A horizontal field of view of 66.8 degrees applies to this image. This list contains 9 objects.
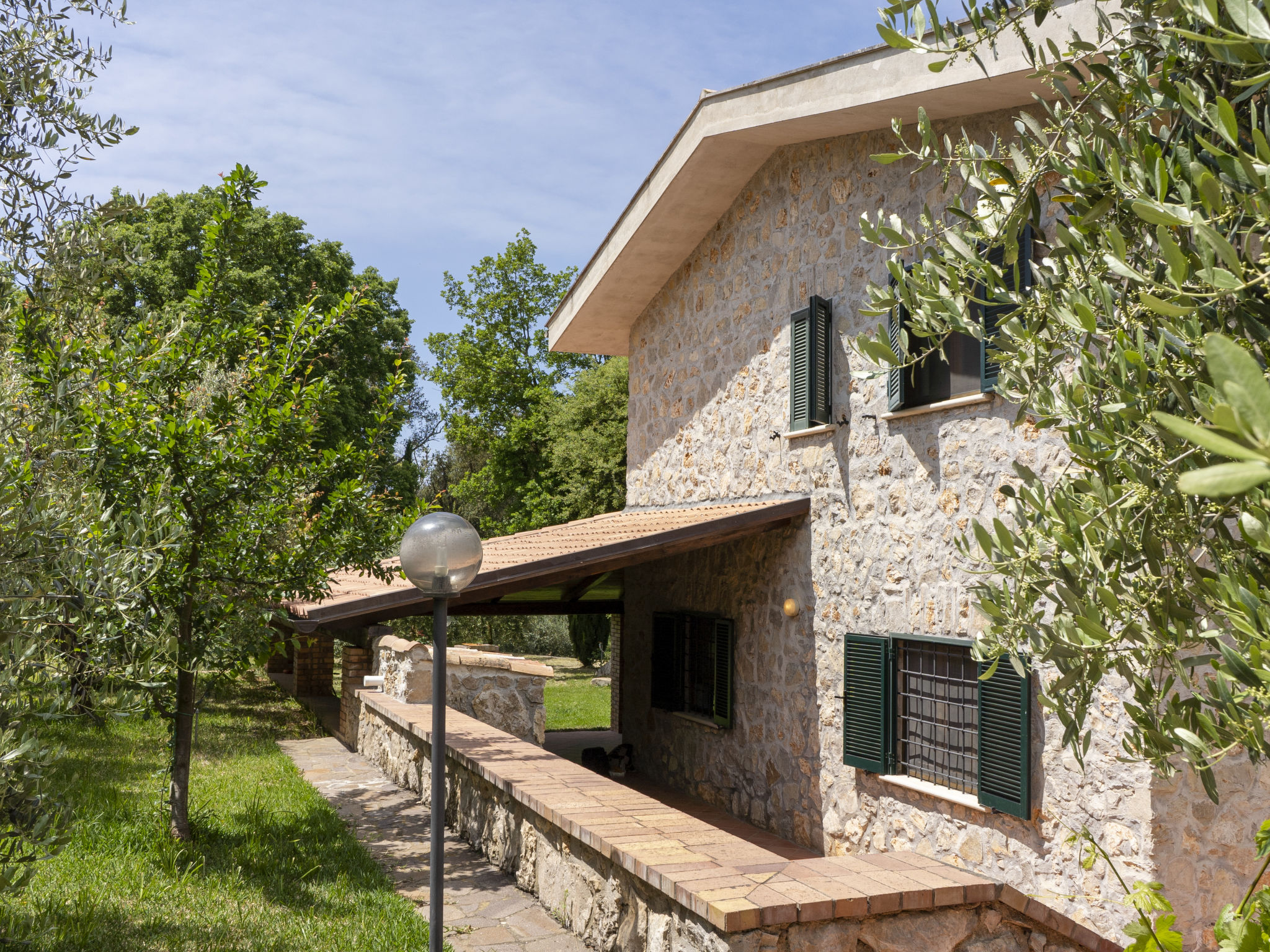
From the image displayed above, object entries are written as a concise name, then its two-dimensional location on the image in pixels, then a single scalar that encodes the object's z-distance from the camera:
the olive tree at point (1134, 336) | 2.10
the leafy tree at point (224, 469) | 7.20
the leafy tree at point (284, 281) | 22.61
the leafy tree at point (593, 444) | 20.62
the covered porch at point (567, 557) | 7.85
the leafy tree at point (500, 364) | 29.39
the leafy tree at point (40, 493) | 3.54
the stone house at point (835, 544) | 6.39
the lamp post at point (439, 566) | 5.11
